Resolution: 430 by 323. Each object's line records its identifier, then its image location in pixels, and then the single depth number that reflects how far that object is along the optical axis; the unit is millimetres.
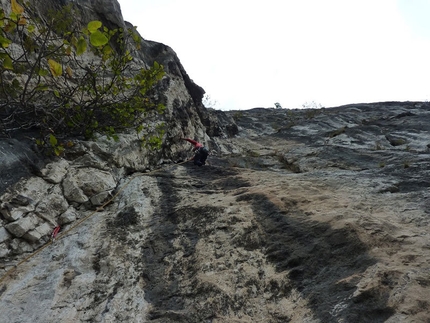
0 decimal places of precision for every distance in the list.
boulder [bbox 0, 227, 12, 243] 4638
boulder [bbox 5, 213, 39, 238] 4794
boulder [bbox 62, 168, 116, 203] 6043
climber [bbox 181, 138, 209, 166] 8977
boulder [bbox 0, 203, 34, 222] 4863
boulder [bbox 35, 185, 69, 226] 5340
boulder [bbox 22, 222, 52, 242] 4914
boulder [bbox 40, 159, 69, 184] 5926
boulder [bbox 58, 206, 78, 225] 5562
